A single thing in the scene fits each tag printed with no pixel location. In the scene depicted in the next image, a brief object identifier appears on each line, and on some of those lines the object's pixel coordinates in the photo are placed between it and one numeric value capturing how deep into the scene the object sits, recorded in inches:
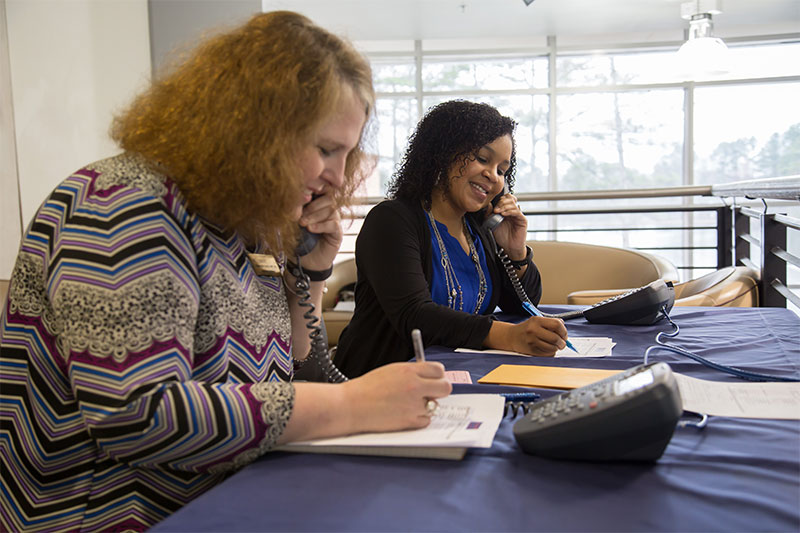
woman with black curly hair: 74.7
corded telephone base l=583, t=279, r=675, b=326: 72.7
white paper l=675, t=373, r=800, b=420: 40.1
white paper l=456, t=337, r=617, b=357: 60.3
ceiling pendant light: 183.9
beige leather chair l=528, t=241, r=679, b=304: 142.2
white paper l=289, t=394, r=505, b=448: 33.3
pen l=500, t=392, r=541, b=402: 43.4
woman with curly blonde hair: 30.4
